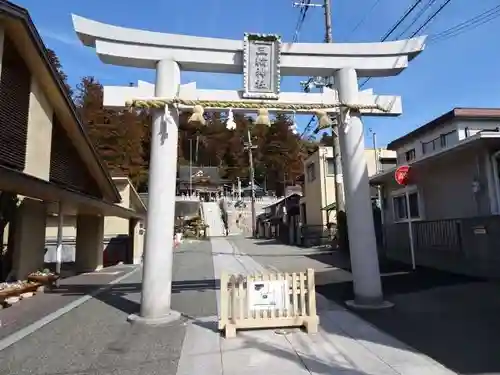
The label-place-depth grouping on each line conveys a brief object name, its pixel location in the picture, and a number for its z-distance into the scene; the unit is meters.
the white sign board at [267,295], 5.97
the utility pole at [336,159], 18.48
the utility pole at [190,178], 63.98
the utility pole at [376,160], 26.02
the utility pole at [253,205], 45.53
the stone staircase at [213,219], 49.73
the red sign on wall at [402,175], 11.54
